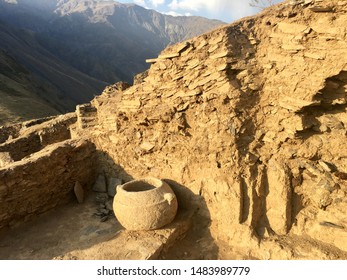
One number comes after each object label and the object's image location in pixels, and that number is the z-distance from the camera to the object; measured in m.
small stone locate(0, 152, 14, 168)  7.19
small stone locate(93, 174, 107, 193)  6.43
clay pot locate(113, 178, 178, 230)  4.75
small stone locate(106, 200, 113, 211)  5.87
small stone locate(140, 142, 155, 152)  5.87
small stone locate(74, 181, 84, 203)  6.16
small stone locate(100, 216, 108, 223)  5.46
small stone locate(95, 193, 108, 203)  6.17
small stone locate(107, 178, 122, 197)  6.29
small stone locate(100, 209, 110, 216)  5.67
